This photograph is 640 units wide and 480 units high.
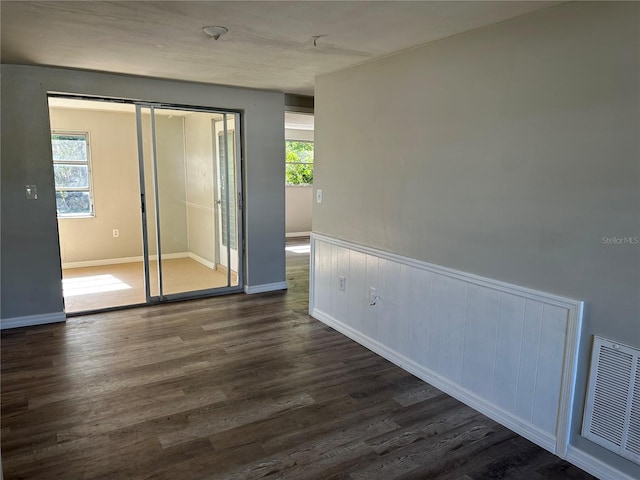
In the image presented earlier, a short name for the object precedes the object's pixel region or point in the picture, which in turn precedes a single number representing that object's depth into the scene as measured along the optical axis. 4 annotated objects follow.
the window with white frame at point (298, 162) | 9.59
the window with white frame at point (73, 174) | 6.17
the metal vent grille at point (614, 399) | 1.96
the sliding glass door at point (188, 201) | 4.55
